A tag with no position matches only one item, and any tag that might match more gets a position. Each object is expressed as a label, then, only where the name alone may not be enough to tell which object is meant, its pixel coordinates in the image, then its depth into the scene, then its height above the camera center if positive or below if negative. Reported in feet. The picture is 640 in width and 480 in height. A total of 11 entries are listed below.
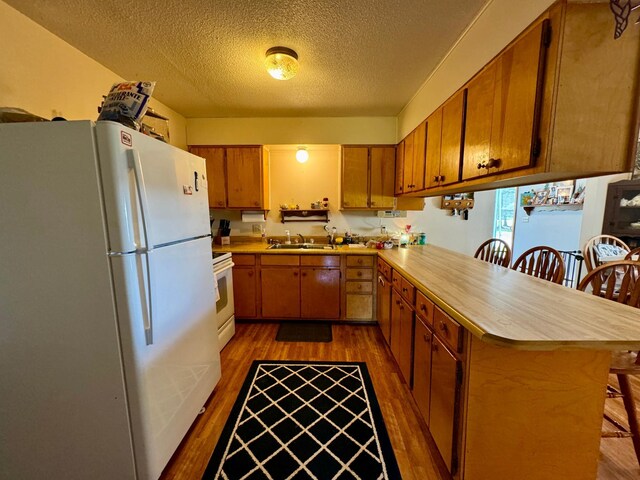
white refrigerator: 3.34 -1.31
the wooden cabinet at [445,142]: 5.71 +1.70
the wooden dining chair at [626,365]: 3.92 -2.51
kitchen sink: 10.69 -1.63
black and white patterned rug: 4.36 -4.53
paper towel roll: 11.14 -0.29
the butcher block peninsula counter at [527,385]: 3.17 -2.45
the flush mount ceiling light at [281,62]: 6.02 +3.67
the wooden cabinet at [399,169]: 9.53 +1.56
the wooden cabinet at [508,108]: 3.61 +1.68
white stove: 7.87 -2.88
